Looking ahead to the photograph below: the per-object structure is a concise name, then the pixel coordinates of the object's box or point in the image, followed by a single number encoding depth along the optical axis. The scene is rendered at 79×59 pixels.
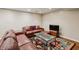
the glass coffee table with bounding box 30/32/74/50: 2.68
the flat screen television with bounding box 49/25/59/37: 2.84
